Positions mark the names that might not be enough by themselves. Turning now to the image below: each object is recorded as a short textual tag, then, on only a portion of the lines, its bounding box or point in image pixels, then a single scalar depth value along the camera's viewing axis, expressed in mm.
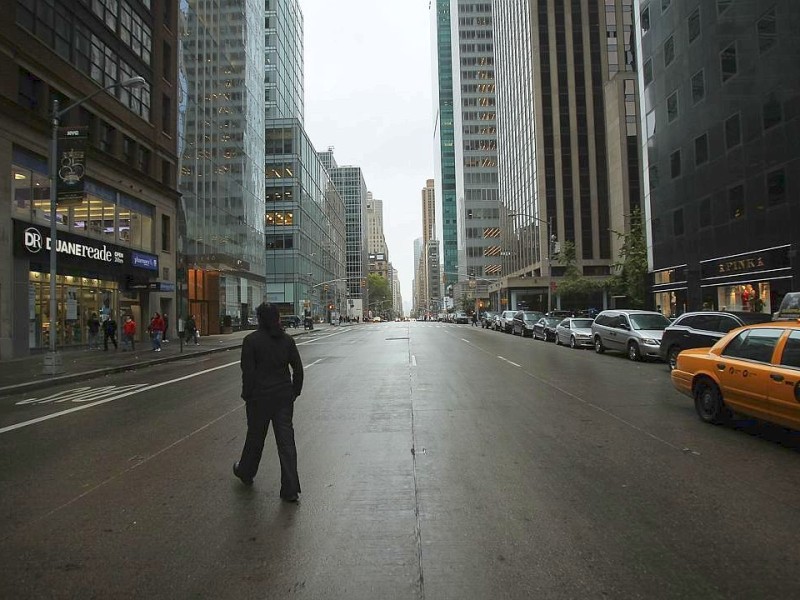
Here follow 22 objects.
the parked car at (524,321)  35406
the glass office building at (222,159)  39125
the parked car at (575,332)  24475
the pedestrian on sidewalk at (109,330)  23719
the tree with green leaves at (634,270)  37625
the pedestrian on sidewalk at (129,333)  23172
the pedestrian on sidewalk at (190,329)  29781
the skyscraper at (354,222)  161250
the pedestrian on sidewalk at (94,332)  24469
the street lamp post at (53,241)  14695
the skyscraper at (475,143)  113562
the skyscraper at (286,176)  69688
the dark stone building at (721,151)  23719
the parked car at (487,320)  54391
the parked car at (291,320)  60781
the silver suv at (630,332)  17719
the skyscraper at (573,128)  70625
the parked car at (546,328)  30109
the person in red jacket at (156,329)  23225
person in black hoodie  4930
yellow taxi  6367
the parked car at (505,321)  42812
